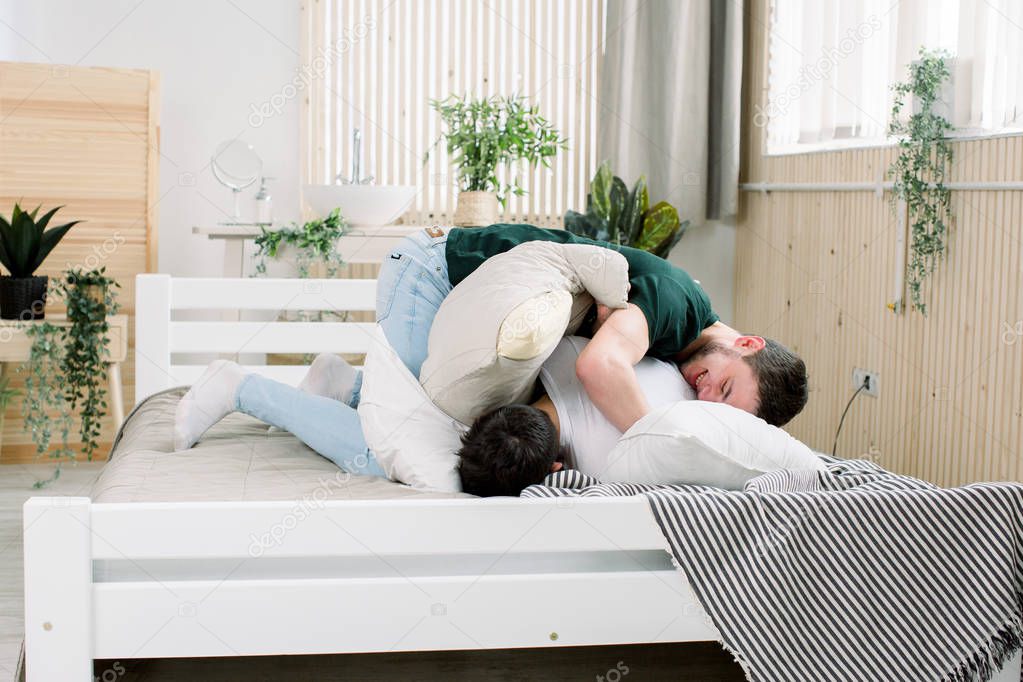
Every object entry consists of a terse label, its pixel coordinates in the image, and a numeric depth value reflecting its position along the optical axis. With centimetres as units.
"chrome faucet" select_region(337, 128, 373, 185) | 388
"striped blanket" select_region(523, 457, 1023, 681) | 146
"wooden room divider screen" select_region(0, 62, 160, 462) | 362
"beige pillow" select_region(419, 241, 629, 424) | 155
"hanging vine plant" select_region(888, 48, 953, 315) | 287
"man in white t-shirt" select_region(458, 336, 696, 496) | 155
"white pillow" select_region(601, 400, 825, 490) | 155
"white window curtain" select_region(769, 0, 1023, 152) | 271
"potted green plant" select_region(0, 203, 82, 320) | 331
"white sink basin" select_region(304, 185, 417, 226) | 375
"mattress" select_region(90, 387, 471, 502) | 164
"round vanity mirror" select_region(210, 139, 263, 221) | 404
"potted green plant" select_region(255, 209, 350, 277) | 356
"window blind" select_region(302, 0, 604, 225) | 432
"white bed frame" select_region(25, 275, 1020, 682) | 138
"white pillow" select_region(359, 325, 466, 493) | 165
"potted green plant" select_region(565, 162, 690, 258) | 398
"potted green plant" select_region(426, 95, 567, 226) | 391
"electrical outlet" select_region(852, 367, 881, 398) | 329
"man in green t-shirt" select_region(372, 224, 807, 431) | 166
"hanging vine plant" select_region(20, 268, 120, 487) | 331
